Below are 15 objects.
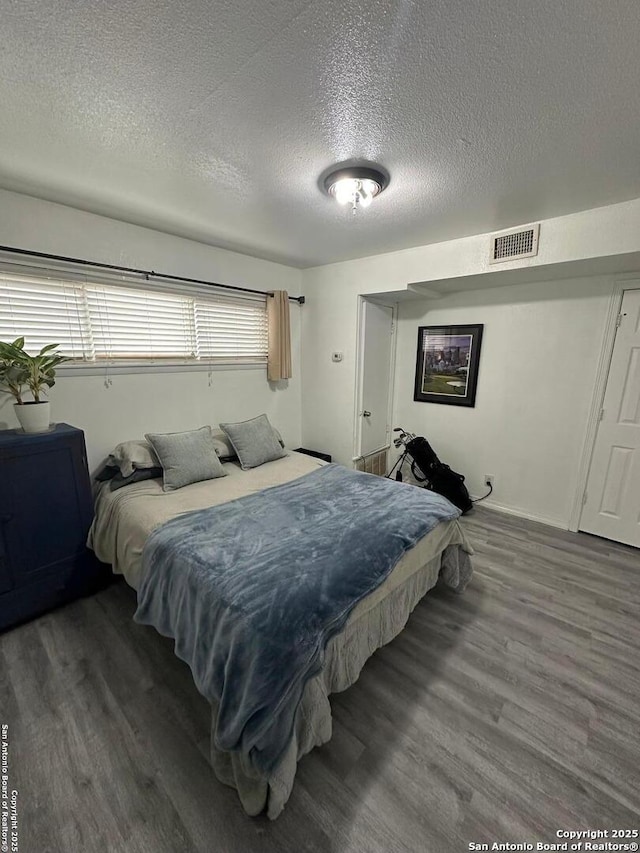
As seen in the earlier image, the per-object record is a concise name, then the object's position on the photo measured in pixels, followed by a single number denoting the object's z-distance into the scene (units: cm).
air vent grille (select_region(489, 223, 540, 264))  234
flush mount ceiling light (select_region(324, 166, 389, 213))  172
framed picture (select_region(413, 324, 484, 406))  333
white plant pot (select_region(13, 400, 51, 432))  194
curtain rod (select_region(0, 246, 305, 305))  203
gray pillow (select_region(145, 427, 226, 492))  238
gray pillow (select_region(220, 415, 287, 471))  285
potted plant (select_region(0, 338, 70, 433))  191
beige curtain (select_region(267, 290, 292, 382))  339
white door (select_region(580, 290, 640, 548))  258
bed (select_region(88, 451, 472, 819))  113
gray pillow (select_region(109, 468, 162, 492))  232
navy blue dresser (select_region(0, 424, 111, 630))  185
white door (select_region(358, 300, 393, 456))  349
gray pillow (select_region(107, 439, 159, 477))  237
